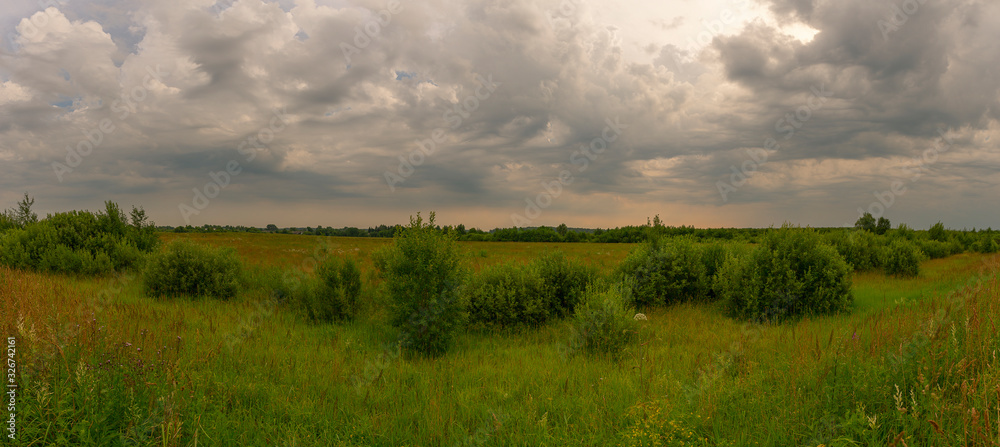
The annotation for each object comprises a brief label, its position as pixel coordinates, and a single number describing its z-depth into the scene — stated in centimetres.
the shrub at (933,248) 2828
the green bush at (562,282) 1166
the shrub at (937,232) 3778
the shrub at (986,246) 3356
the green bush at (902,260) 1802
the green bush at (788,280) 1104
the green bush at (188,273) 1258
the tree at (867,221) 3724
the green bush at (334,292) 1116
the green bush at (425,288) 870
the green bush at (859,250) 1941
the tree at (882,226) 3579
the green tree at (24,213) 2134
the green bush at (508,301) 1100
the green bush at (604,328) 835
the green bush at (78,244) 1430
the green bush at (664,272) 1290
